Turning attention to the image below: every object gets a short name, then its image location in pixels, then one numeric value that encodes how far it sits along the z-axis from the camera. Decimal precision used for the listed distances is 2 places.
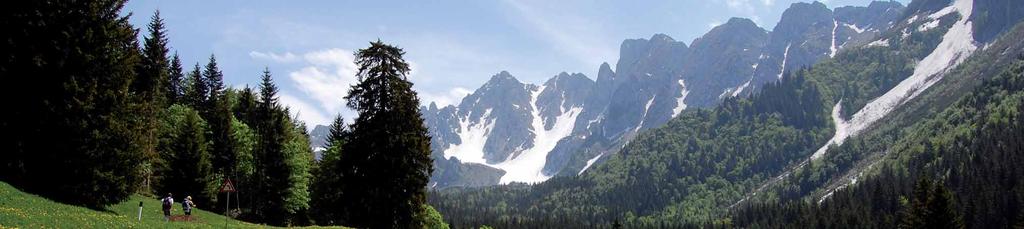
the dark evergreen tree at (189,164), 63.03
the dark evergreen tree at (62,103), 34.53
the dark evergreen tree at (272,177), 64.56
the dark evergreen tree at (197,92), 94.44
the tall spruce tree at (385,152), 44.75
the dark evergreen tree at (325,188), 66.44
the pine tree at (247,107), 79.75
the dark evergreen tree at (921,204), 78.06
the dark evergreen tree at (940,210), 76.81
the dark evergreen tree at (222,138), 70.81
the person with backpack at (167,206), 39.81
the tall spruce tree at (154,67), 66.89
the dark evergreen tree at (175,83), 92.57
